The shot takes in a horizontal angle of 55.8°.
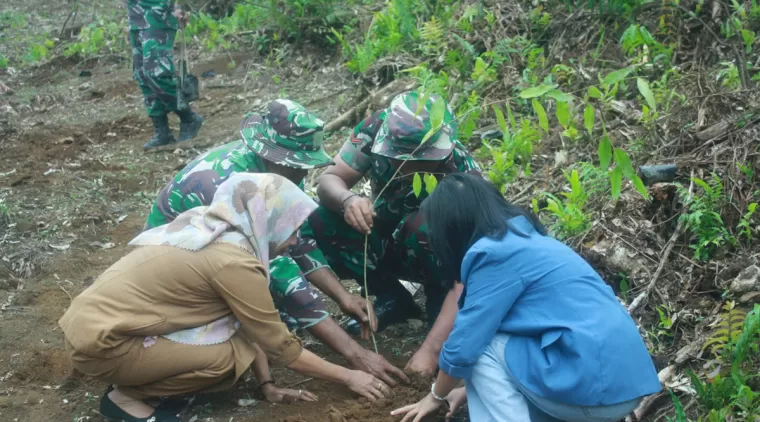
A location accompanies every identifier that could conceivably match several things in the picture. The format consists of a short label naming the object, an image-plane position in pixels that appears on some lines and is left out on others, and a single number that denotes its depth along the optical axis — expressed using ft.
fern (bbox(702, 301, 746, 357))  8.34
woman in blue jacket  6.88
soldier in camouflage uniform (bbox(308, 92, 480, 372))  10.00
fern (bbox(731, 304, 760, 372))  7.98
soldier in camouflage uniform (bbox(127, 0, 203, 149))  20.66
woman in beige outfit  8.15
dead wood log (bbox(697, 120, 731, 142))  11.41
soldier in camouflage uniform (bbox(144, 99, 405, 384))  9.54
